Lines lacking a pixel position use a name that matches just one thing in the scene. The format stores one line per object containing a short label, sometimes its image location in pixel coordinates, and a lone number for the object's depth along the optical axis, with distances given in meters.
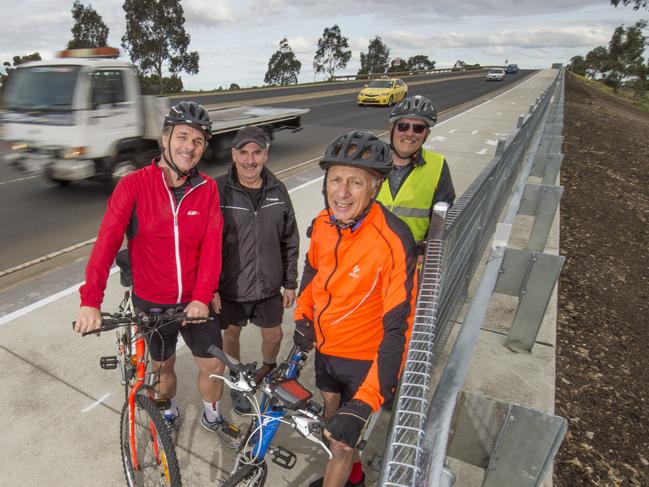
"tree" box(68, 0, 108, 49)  53.28
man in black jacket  3.02
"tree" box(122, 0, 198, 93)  47.34
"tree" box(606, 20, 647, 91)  64.62
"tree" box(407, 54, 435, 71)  109.19
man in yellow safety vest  3.30
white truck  7.60
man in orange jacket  2.03
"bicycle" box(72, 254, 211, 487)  2.42
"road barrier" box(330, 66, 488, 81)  54.53
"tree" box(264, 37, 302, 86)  75.88
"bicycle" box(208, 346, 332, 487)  1.84
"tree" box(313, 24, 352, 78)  82.06
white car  52.03
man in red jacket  2.55
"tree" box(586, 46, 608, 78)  82.50
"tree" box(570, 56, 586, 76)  86.50
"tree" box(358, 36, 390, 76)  92.31
